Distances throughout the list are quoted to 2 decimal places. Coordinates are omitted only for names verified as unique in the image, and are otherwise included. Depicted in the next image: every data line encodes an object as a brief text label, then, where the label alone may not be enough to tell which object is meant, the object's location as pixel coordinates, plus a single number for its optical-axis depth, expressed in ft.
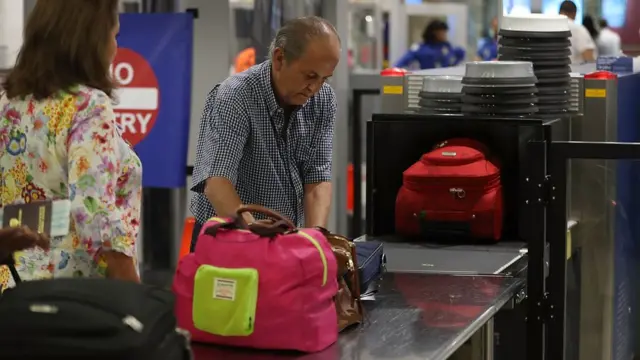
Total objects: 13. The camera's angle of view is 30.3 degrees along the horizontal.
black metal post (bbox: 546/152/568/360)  11.78
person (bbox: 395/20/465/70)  43.50
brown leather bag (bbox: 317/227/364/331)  9.43
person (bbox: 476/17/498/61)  49.67
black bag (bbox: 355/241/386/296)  10.65
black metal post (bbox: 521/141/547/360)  11.75
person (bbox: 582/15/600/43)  45.65
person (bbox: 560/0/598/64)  38.23
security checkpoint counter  8.87
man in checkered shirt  11.25
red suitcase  13.11
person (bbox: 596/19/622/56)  46.60
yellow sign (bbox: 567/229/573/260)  12.78
